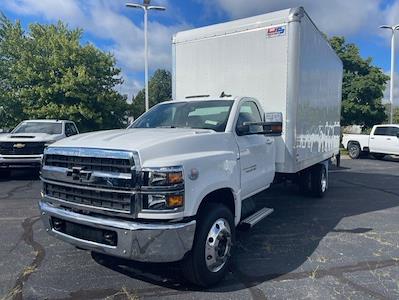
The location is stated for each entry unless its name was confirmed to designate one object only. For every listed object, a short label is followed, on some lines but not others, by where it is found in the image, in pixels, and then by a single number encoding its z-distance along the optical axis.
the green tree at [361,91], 26.27
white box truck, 3.44
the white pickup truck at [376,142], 19.48
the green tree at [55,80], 24.22
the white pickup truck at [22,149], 11.07
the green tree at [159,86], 71.44
